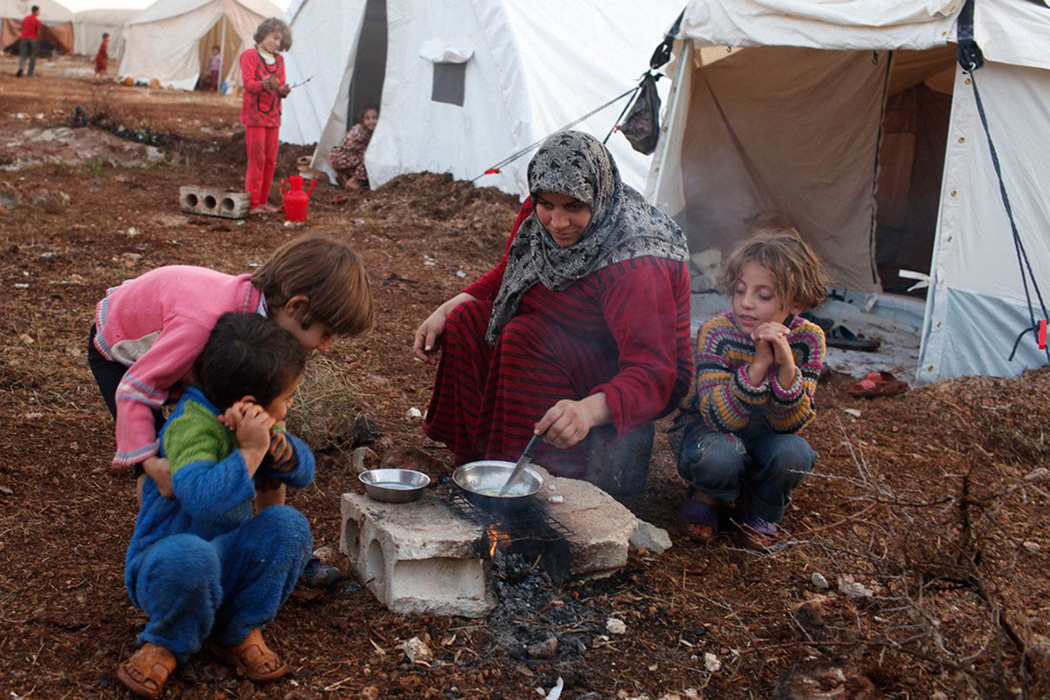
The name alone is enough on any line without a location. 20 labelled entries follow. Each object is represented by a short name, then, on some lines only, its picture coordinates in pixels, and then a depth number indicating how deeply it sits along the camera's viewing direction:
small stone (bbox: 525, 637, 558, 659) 2.40
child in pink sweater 2.20
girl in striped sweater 3.00
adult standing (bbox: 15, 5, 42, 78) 22.78
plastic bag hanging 6.18
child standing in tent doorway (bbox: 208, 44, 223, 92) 24.70
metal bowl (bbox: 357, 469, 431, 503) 2.71
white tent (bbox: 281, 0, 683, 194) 9.15
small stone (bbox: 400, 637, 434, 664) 2.36
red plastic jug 8.33
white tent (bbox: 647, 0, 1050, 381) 5.08
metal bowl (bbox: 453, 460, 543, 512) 2.74
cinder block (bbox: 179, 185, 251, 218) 8.23
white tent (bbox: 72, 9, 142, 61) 36.06
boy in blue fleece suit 2.02
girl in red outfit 8.23
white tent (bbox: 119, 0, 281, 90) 24.58
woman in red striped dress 3.03
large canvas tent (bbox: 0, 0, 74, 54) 34.19
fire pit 2.53
